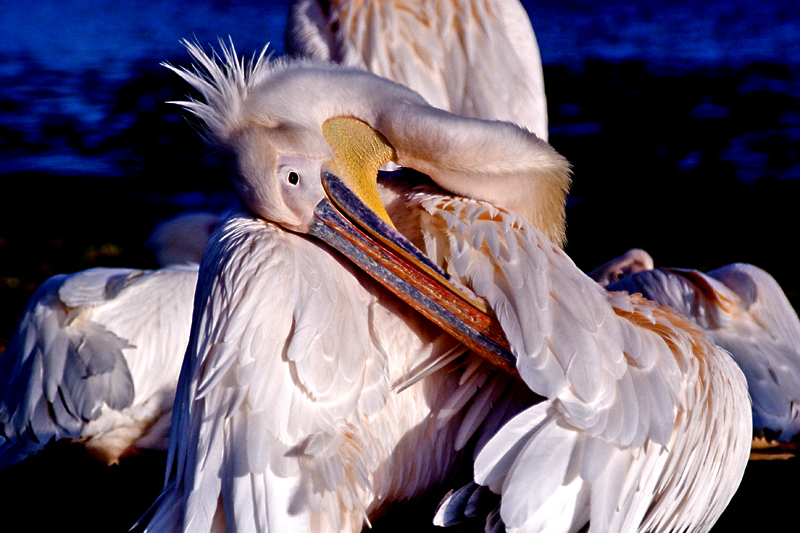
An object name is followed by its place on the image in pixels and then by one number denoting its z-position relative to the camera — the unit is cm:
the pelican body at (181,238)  779
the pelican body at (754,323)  556
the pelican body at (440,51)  521
